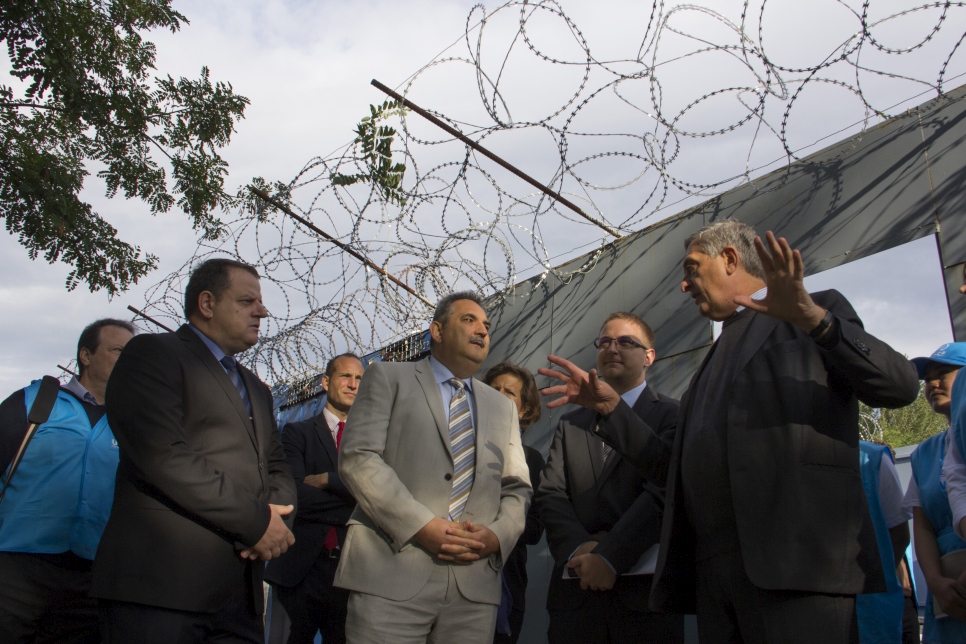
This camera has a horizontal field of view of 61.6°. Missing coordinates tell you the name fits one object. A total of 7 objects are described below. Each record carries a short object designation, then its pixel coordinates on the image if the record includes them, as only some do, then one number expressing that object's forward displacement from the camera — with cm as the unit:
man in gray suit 295
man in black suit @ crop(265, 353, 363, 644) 434
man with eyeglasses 330
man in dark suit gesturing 222
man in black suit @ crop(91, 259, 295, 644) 257
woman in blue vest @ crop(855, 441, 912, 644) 368
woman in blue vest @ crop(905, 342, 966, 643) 309
